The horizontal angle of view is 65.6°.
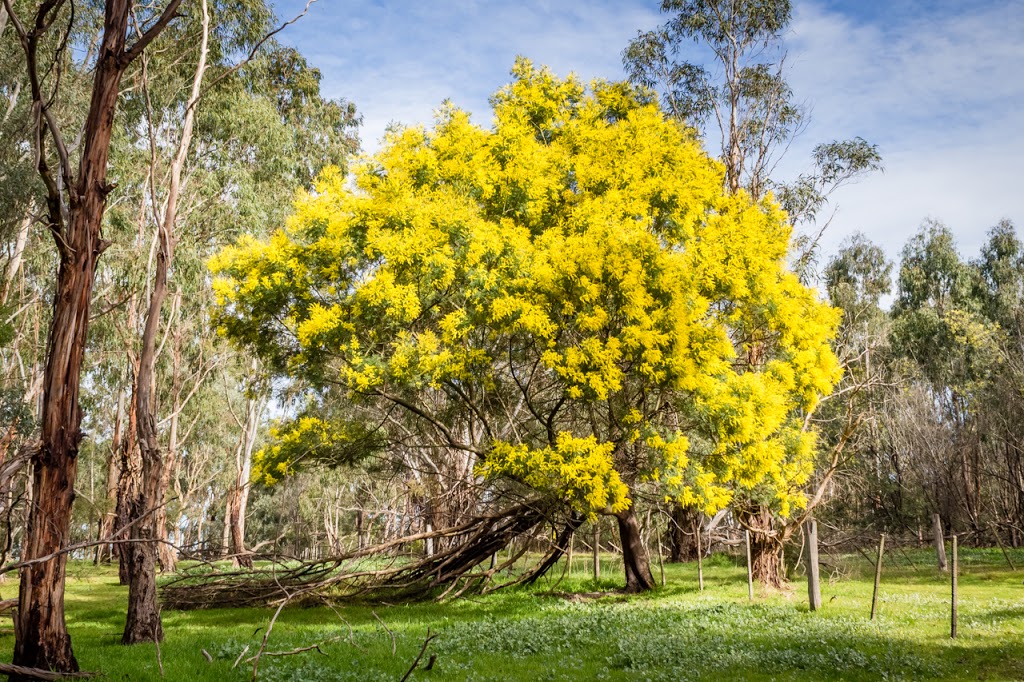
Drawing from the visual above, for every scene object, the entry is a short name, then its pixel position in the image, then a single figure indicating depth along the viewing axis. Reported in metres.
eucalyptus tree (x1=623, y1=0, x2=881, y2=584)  19.00
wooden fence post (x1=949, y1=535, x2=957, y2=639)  9.15
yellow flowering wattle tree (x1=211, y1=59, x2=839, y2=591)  11.75
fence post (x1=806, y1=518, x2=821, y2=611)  11.20
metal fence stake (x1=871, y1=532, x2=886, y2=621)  10.10
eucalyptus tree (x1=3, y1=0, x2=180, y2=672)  6.24
